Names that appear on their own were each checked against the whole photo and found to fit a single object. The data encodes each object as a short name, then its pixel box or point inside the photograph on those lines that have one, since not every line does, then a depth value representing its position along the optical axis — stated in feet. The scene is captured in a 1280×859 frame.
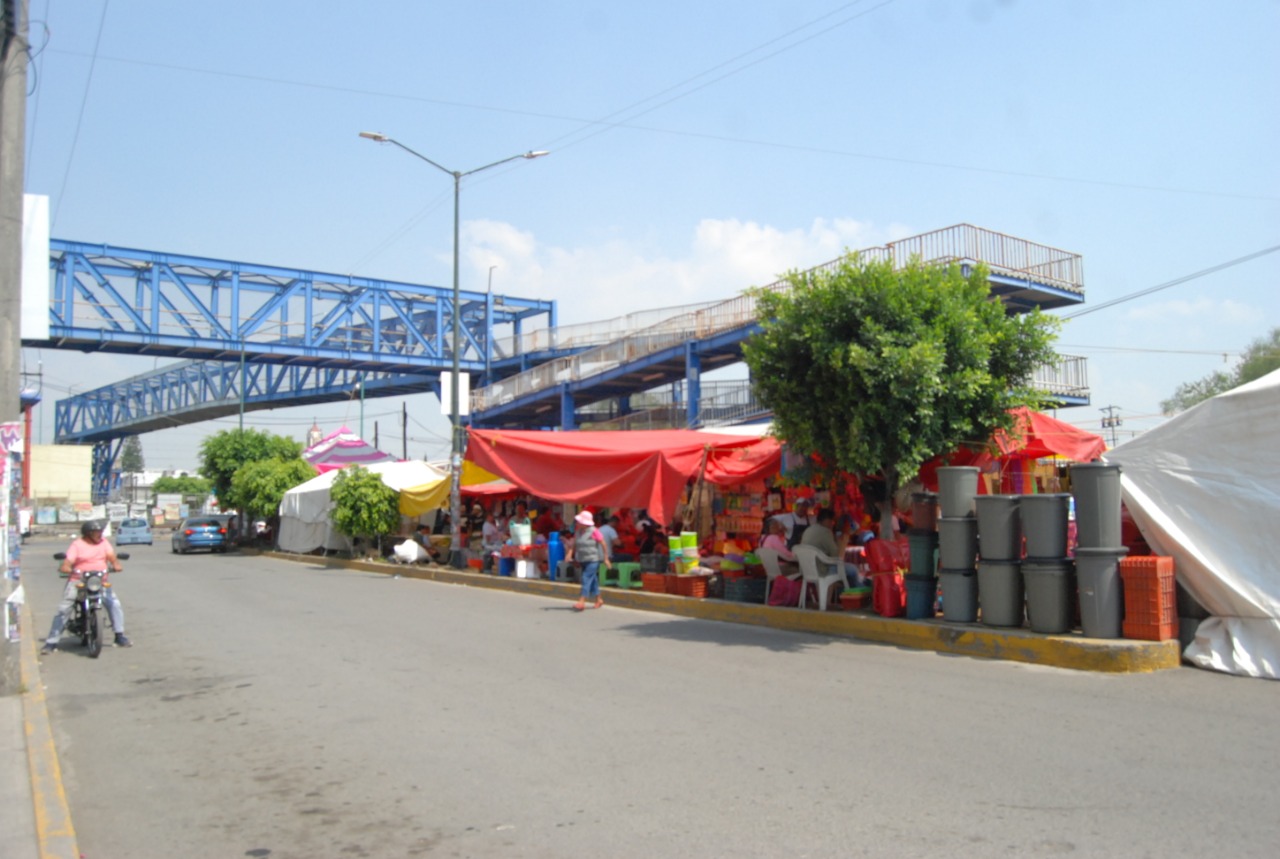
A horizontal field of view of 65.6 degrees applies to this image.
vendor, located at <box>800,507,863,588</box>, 43.96
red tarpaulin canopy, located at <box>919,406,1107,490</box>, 47.47
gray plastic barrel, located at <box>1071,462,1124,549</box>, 32.58
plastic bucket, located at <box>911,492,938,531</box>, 39.06
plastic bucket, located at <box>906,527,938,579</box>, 38.75
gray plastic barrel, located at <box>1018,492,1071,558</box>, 33.88
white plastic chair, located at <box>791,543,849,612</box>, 43.16
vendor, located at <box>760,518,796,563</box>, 46.09
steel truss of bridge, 104.42
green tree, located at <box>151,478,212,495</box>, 395.14
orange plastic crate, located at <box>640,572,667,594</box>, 54.50
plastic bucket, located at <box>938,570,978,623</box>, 36.88
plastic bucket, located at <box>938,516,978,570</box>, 36.50
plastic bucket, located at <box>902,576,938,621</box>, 39.04
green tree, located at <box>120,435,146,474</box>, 532.73
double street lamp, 75.92
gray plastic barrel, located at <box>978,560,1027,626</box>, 35.01
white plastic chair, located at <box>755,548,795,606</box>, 46.32
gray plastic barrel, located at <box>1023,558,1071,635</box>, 33.45
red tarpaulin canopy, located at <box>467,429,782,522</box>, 53.21
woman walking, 52.11
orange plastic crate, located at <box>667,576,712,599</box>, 51.78
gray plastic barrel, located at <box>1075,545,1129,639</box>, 32.27
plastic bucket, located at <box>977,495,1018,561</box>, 35.01
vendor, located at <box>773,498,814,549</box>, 48.75
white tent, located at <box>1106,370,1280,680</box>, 30.45
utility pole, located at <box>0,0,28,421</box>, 28.55
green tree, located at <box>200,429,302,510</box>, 142.10
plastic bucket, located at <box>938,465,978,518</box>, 37.27
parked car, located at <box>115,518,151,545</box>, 166.09
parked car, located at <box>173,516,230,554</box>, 130.82
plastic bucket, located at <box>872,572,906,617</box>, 40.27
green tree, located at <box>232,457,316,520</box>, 122.72
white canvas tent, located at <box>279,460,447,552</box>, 94.53
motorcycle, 38.24
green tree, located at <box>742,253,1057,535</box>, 37.65
